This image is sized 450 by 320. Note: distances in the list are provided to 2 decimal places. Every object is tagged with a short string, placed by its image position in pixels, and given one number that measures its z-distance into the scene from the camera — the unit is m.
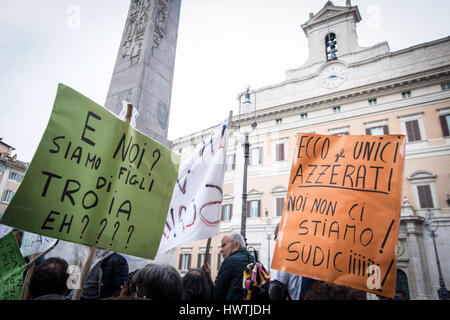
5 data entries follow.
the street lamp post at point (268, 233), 17.26
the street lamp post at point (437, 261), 12.28
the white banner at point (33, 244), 3.43
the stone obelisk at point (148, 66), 4.46
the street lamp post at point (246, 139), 8.58
